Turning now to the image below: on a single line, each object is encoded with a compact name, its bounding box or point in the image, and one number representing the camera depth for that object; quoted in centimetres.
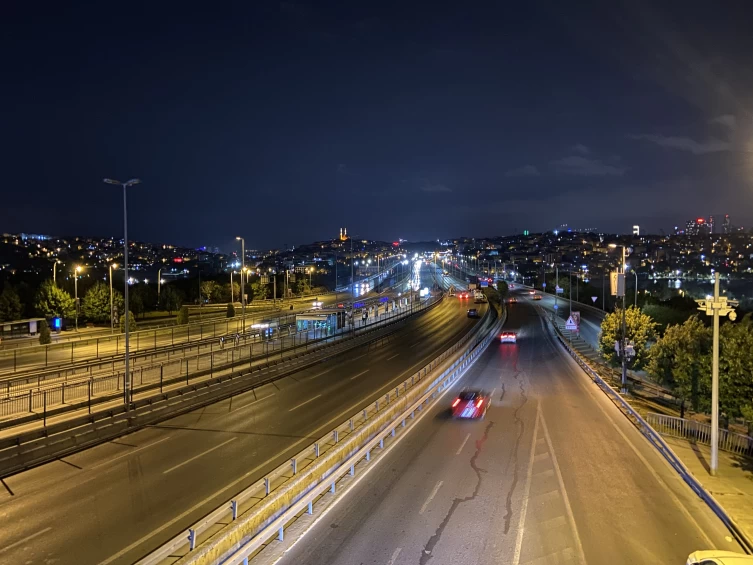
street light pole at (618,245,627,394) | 2716
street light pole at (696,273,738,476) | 1477
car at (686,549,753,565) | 796
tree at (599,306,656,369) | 3241
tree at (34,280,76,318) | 5197
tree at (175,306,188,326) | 5172
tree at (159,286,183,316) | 6694
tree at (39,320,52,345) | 4056
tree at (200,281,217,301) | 8194
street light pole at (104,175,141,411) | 2067
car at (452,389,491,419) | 2048
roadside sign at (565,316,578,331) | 4193
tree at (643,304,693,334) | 5478
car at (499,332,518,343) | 4862
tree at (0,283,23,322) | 5131
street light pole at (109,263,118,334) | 4471
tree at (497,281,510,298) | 10362
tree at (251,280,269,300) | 8746
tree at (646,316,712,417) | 2052
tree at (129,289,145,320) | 5834
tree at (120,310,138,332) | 4636
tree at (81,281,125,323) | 5378
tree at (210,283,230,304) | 8500
